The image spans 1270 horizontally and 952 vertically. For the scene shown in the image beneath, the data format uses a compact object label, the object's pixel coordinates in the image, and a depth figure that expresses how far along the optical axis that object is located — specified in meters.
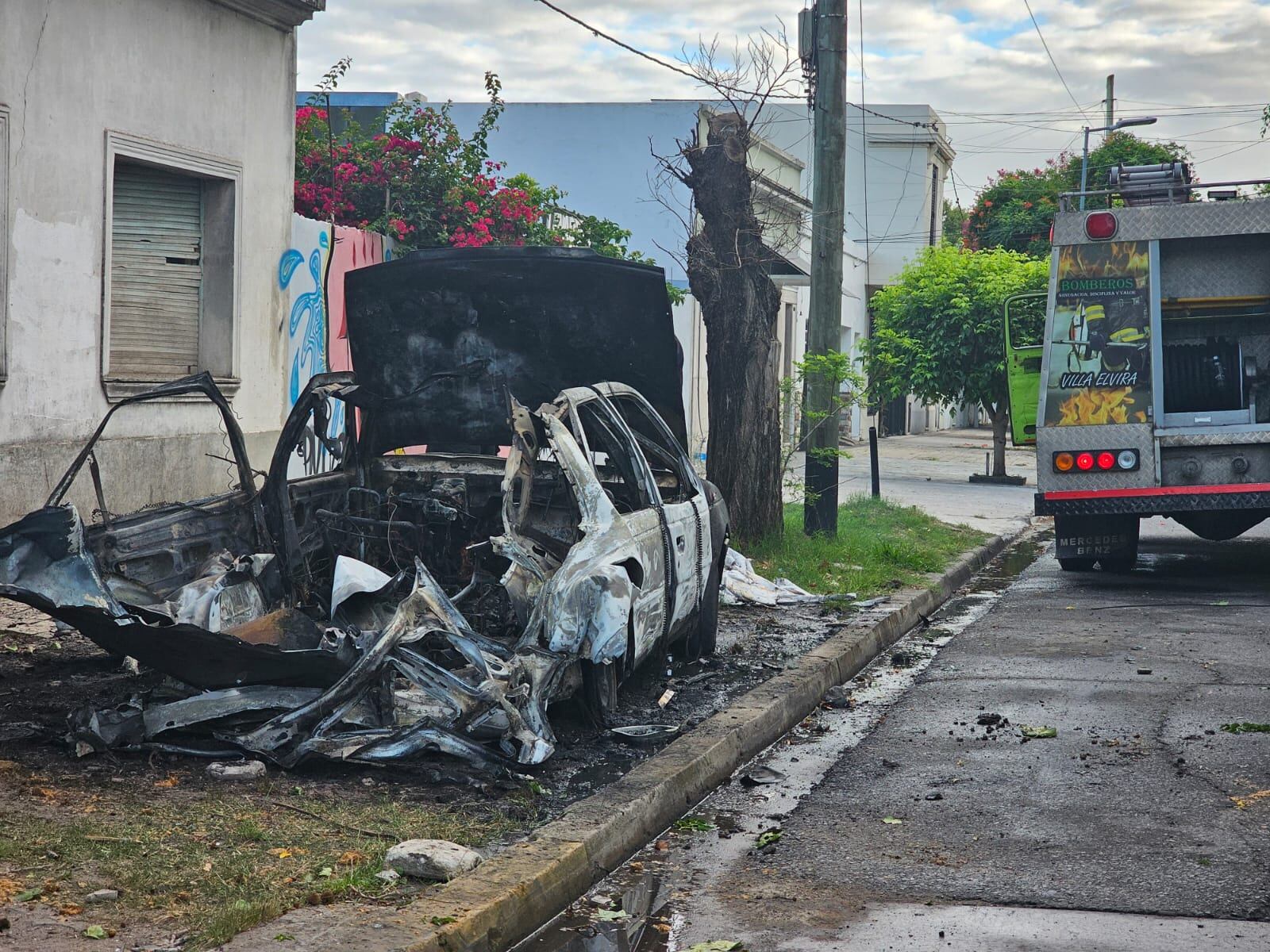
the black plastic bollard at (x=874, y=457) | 16.44
